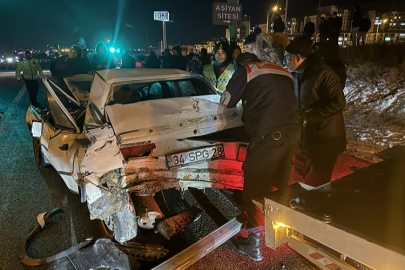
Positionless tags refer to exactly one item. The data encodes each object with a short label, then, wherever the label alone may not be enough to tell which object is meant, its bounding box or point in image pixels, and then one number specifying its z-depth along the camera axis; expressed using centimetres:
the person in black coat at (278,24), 982
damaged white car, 223
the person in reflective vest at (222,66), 449
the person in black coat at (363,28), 929
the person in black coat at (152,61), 962
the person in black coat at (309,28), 999
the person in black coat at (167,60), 932
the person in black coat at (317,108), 238
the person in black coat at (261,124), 213
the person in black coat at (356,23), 907
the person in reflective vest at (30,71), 821
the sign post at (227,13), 637
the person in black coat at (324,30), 909
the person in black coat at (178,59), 860
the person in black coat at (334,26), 898
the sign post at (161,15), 1291
